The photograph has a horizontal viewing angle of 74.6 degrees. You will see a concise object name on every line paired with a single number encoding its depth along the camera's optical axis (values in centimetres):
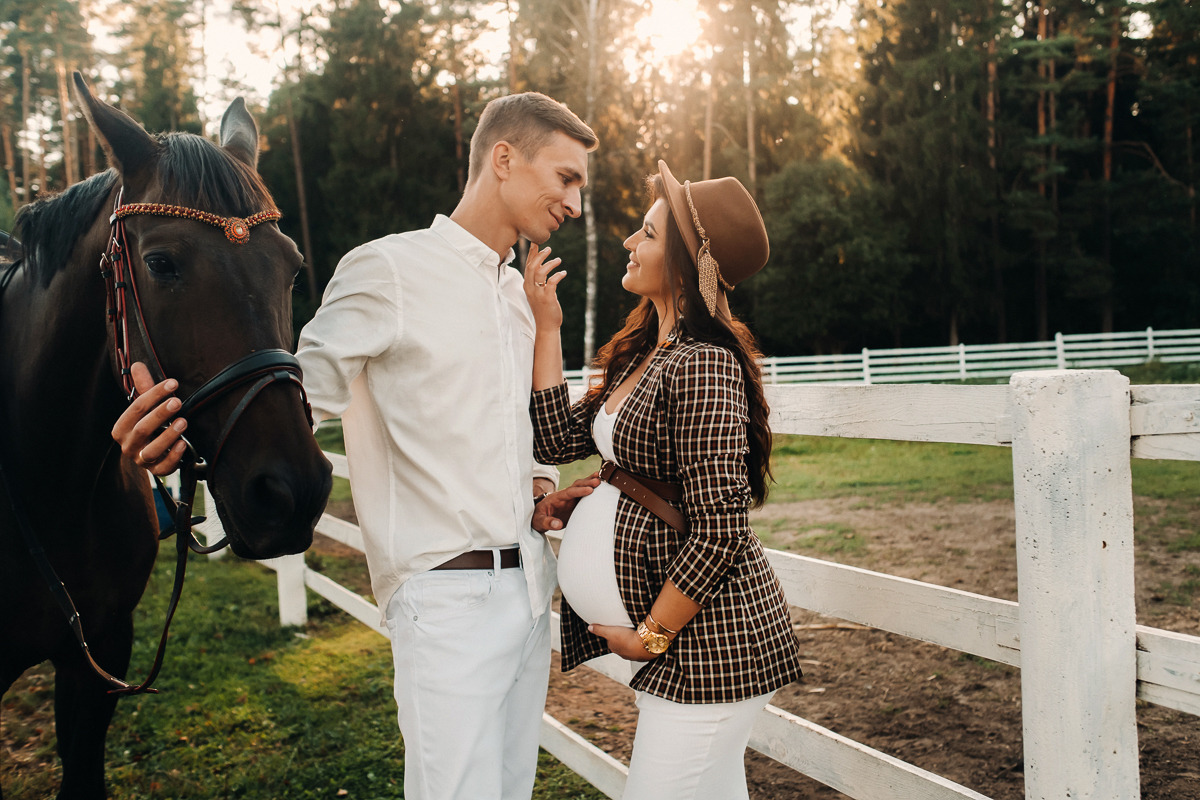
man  174
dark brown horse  152
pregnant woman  163
